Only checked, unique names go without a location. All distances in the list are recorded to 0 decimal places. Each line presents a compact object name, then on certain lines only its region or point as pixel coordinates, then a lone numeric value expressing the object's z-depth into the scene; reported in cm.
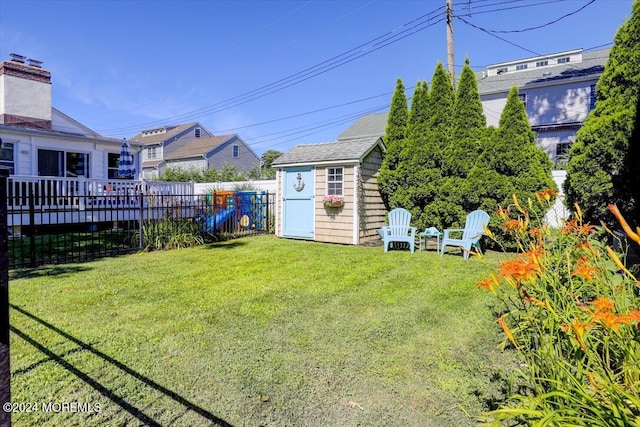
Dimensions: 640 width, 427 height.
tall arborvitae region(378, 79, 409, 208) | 875
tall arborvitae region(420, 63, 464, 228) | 808
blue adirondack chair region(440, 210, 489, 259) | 665
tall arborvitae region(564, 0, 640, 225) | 448
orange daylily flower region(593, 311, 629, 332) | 96
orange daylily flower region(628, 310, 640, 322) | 88
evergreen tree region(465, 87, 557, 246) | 714
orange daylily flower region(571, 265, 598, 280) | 125
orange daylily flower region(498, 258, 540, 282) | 125
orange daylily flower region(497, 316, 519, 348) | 126
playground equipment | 954
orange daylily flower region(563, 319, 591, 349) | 107
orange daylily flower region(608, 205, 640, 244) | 102
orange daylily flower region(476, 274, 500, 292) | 144
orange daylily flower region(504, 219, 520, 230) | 195
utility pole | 907
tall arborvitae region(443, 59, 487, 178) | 779
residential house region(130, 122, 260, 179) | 2659
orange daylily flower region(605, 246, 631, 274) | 112
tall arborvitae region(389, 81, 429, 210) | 837
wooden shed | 847
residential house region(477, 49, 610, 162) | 1678
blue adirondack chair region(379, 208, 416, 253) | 740
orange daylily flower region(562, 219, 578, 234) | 240
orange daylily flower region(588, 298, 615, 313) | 105
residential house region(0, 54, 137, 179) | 1088
